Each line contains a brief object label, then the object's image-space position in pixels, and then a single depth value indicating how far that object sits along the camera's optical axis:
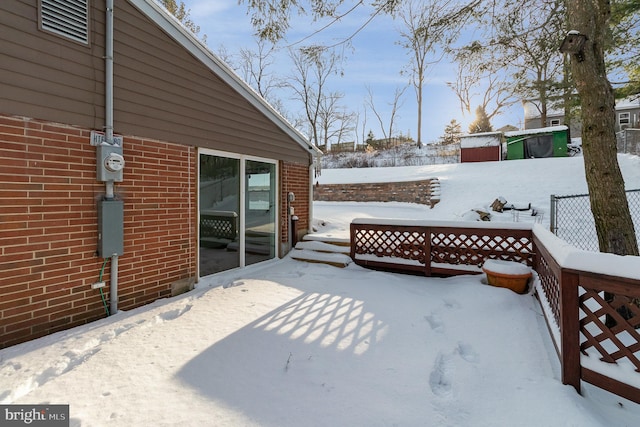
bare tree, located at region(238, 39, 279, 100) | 21.14
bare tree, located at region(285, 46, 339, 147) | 24.55
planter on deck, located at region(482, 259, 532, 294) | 4.20
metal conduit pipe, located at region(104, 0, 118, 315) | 3.46
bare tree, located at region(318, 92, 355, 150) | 28.06
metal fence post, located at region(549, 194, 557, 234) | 6.06
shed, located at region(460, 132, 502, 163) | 16.81
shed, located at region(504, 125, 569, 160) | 15.47
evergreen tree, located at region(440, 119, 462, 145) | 31.62
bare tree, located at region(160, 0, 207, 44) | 12.08
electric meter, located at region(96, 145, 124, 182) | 3.39
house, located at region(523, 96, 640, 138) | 22.98
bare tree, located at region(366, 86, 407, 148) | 31.04
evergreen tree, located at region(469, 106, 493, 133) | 25.70
